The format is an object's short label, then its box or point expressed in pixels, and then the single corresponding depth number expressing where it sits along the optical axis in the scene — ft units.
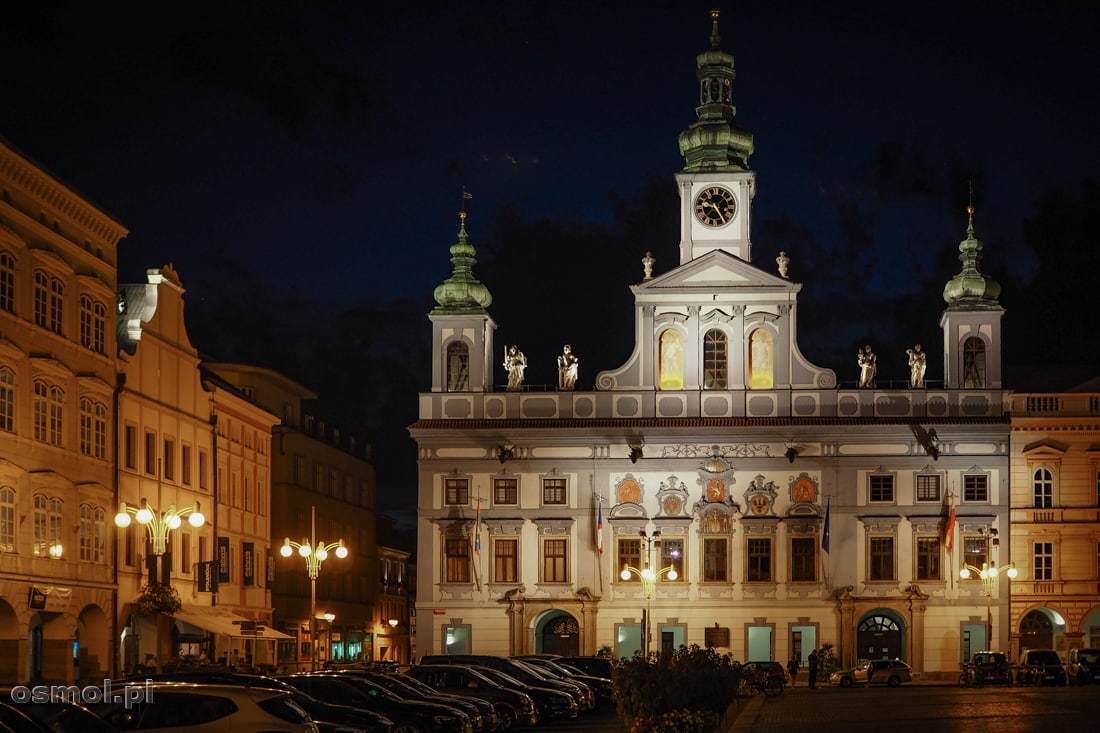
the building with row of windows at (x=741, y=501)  256.93
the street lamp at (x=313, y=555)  182.70
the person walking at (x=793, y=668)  240.32
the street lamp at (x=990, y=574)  253.85
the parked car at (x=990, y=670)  219.20
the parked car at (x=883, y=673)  232.53
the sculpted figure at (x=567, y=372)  264.31
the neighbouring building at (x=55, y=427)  154.30
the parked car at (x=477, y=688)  133.39
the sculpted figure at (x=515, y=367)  266.77
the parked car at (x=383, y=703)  109.09
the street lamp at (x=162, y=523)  143.95
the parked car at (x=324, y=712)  98.19
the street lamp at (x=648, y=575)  253.24
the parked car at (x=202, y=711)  83.92
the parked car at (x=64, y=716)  72.18
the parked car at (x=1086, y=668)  213.25
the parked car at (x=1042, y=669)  212.02
